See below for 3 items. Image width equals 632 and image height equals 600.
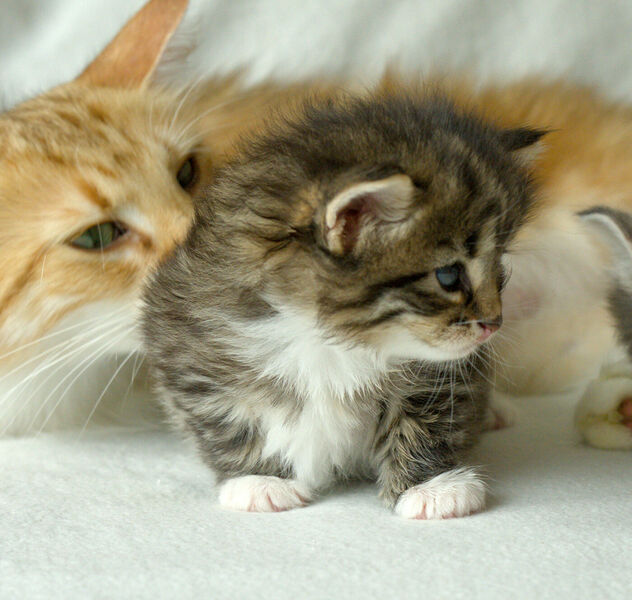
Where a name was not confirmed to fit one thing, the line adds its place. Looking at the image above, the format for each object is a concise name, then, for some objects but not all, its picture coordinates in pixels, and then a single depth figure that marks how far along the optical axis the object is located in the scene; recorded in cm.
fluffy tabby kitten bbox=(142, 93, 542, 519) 55
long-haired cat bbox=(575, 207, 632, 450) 62
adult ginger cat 62
